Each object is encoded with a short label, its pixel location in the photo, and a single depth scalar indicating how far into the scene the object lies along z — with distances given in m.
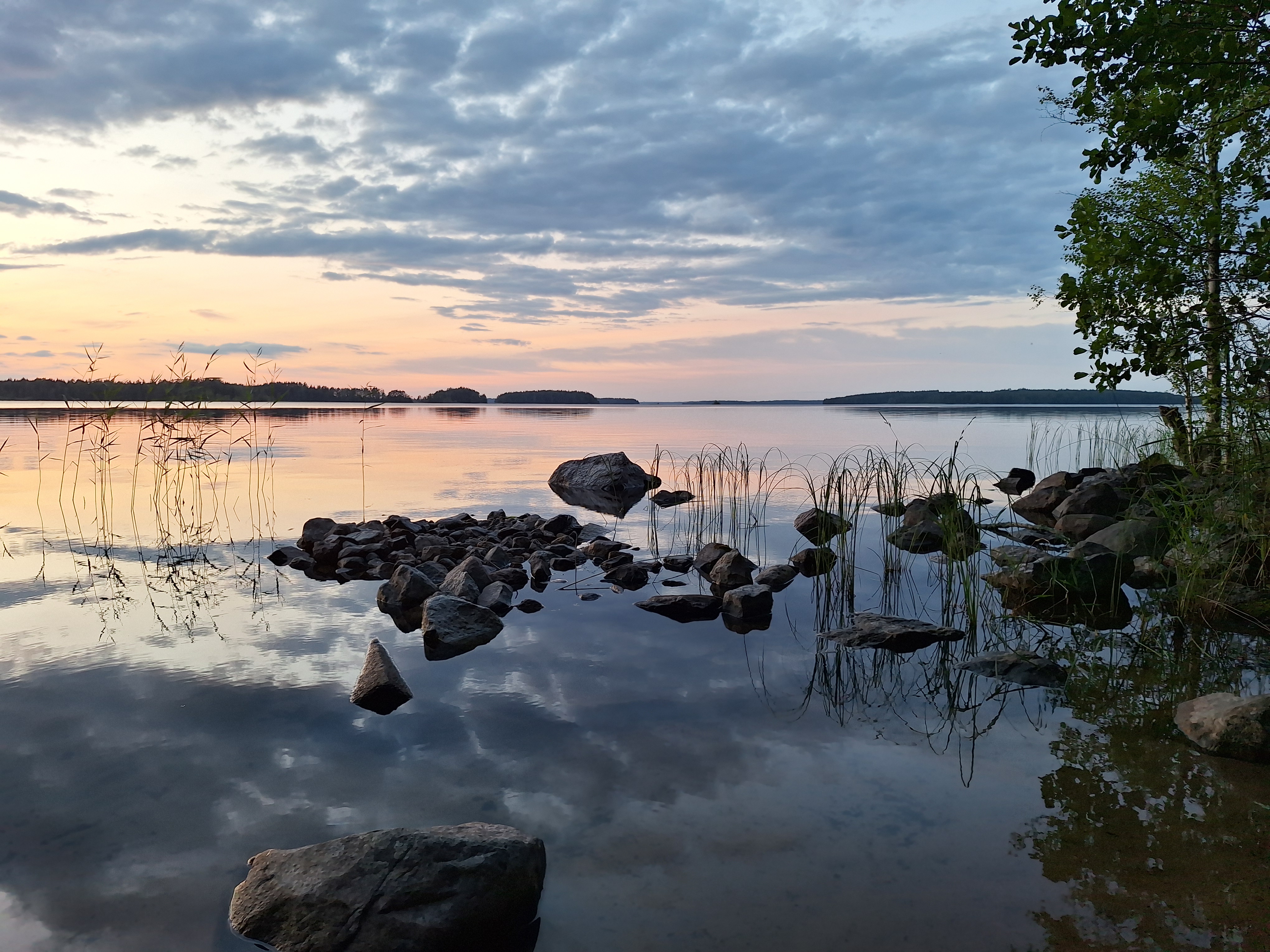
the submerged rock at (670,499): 14.58
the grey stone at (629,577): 8.30
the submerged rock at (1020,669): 5.25
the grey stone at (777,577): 8.19
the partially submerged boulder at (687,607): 7.01
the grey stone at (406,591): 7.19
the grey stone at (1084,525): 10.20
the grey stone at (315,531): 10.20
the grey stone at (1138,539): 8.40
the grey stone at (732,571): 8.05
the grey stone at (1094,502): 11.23
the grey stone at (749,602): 7.02
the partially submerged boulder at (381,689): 4.81
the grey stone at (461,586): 7.25
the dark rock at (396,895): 2.72
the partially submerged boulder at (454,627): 5.99
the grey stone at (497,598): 7.16
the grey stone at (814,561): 8.66
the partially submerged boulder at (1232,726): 4.01
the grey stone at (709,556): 8.92
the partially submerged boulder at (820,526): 8.27
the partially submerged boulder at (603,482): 15.92
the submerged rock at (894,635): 6.07
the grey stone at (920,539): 10.06
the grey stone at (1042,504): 13.31
